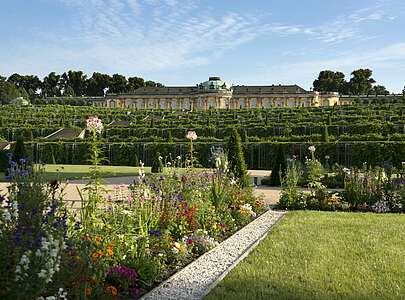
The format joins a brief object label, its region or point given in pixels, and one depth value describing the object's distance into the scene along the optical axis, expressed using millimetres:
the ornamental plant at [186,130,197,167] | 9836
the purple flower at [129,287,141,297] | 4222
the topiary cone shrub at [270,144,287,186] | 16641
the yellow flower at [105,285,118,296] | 3855
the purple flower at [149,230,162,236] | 5213
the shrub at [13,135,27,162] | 18633
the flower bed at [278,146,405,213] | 10125
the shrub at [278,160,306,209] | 10492
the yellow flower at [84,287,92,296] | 3585
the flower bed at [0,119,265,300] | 3209
